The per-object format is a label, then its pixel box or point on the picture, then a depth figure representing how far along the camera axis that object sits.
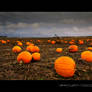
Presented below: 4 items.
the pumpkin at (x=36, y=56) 2.23
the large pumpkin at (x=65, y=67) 1.45
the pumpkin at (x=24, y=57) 1.97
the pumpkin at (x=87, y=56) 2.12
